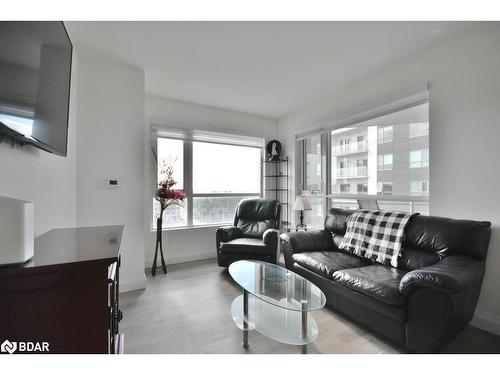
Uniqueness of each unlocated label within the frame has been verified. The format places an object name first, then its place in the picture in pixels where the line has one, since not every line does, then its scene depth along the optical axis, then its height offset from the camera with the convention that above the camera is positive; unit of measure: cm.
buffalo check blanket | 212 -49
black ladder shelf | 431 +9
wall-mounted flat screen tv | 89 +51
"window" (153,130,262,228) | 364 +25
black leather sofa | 143 -74
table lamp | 332 -26
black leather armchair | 295 -69
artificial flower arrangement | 306 -10
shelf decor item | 423 +69
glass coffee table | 150 -82
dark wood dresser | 68 -37
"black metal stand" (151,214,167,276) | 306 -77
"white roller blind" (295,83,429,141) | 236 +94
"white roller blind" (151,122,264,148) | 347 +87
